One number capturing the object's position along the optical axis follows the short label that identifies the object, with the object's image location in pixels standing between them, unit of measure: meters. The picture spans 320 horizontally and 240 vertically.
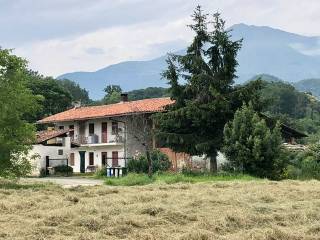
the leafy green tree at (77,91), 102.72
